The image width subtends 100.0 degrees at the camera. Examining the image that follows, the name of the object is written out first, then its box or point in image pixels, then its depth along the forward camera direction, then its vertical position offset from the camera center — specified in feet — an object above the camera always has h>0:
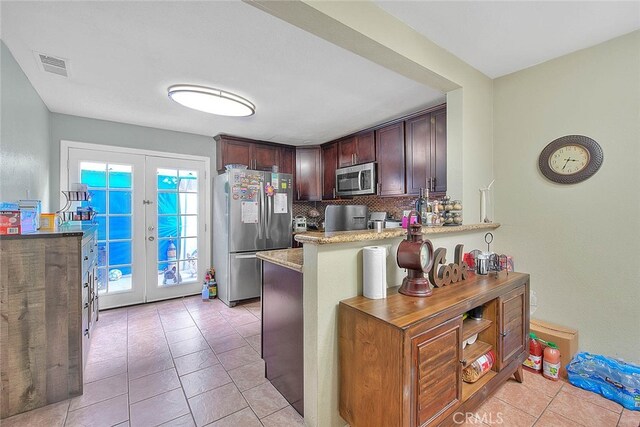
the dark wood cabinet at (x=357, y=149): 12.28 +3.07
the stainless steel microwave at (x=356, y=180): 12.00 +1.56
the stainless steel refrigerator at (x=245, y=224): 11.87 -0.49
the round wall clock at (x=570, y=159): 6.54 +1.34
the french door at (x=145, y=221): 11.21 -0.36
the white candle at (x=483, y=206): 8.00 +0.18
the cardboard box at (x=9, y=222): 5.19 -0.15
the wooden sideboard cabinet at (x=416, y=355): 3.84 -2.32
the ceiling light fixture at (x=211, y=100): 8.06 +3.61
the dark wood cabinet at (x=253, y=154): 13.38 +3.14
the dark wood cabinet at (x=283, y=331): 5.43 -2.62
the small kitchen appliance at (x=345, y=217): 12.84 -0.21
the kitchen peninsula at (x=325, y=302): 4.67 -1.59
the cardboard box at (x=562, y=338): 6.63 -3.21
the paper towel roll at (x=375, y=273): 4.90 -1.12
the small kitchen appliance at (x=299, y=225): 14.57 -0.66
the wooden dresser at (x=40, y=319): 5.38 -2.21
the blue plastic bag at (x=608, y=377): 5.65 -3.71
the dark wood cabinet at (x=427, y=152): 9.37 +2.23
